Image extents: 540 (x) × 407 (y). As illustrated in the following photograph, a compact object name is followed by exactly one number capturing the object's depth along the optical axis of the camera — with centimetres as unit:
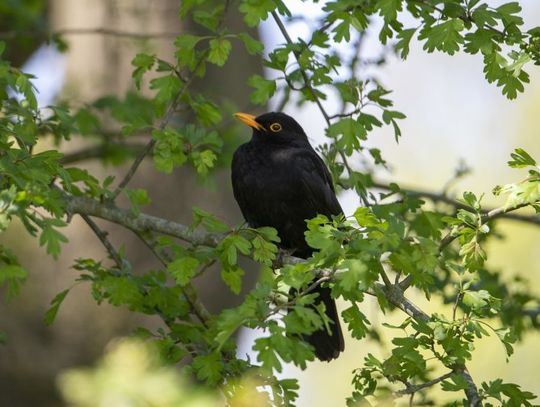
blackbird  1131
